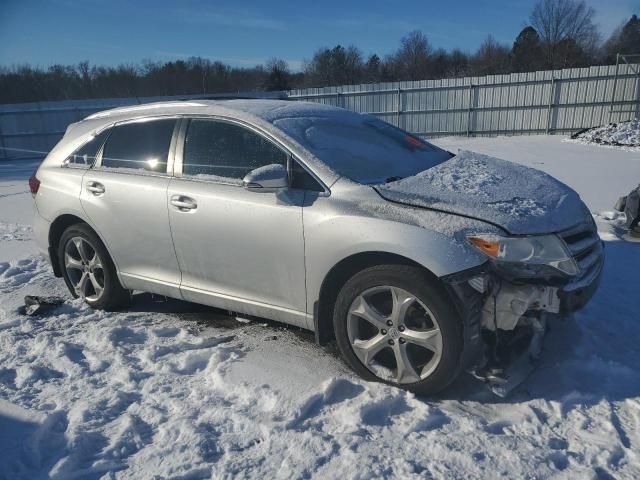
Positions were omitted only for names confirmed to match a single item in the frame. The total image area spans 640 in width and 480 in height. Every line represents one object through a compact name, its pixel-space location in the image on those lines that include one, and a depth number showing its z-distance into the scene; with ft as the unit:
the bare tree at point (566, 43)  140.77
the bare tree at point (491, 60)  159.12
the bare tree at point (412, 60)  189.37
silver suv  8.45
